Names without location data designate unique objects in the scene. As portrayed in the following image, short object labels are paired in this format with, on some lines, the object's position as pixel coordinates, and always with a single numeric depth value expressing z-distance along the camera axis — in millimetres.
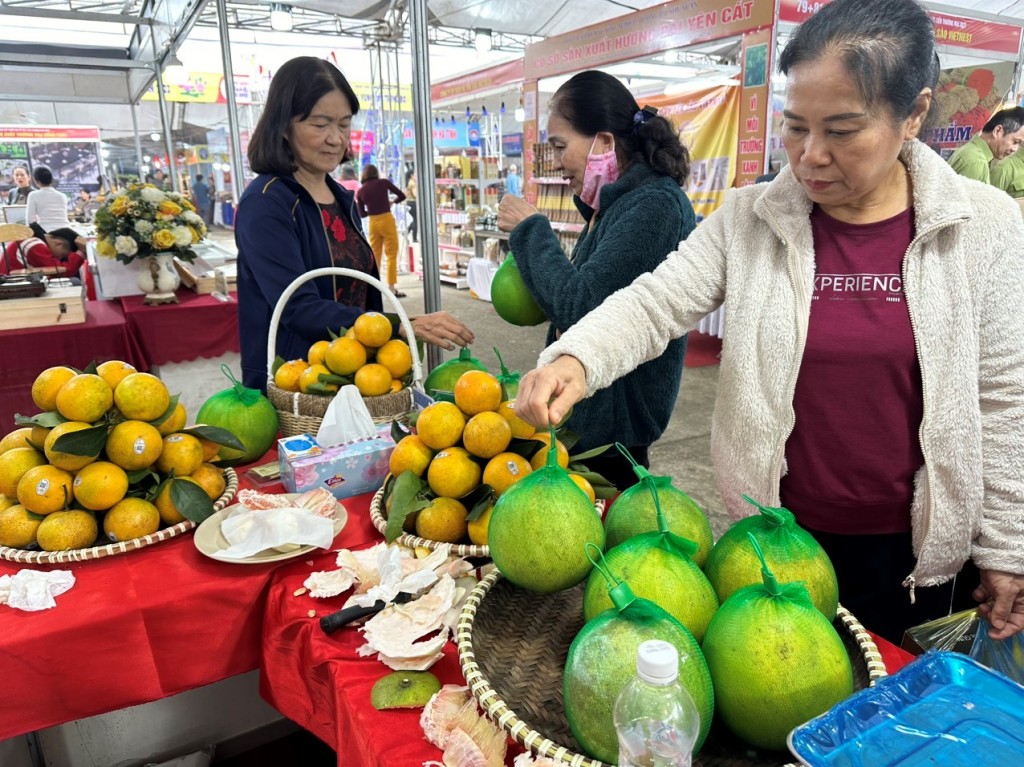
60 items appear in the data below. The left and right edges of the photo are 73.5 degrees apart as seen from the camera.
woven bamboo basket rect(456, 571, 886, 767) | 739
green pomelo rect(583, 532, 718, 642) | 782
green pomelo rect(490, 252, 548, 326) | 1936
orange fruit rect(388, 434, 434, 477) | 1287
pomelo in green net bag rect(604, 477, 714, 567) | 932
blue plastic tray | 599
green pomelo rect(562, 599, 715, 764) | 680
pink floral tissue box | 1480
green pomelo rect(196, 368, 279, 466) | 1655
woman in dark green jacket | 1681
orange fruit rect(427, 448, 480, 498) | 1224
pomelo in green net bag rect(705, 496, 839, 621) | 834
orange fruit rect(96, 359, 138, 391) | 1390
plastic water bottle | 623
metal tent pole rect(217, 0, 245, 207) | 4027
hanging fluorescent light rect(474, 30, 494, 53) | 11453
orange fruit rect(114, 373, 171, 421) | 1343
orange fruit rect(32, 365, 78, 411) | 1345
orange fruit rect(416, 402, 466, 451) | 1269
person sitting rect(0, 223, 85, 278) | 5070
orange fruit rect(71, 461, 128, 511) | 1268
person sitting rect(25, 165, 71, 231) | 7098
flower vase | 4035
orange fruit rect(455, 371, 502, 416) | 1294
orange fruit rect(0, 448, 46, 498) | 1298
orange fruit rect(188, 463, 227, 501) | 1429
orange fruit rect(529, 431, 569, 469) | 1290
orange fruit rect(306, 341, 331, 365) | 1757
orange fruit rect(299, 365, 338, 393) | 1691
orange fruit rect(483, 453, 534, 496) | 1217
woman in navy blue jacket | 1981
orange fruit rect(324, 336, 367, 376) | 1692
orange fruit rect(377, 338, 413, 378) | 1740
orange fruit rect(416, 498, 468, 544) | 1219
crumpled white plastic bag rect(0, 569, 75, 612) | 1138
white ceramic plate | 1259
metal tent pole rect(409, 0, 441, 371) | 2211
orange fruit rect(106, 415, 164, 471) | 1309
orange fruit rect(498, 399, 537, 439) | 1286
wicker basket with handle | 1682
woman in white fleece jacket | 1083
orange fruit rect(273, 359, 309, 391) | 1770
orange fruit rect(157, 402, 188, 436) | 1420
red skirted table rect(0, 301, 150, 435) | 3479
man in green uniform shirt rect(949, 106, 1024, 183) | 5207
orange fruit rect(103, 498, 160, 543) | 1285
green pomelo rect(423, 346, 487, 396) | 1753
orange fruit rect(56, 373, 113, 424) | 1300
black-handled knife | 1063
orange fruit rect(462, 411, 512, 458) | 1235
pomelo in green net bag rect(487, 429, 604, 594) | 888
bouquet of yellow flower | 3938
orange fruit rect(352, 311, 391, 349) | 1735
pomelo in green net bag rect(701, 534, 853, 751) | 688
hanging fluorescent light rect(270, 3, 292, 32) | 8023
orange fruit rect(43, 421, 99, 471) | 1271
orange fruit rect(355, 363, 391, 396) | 1686
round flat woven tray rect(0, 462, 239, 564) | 1228
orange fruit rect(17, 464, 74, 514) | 1258
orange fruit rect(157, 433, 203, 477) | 1396
